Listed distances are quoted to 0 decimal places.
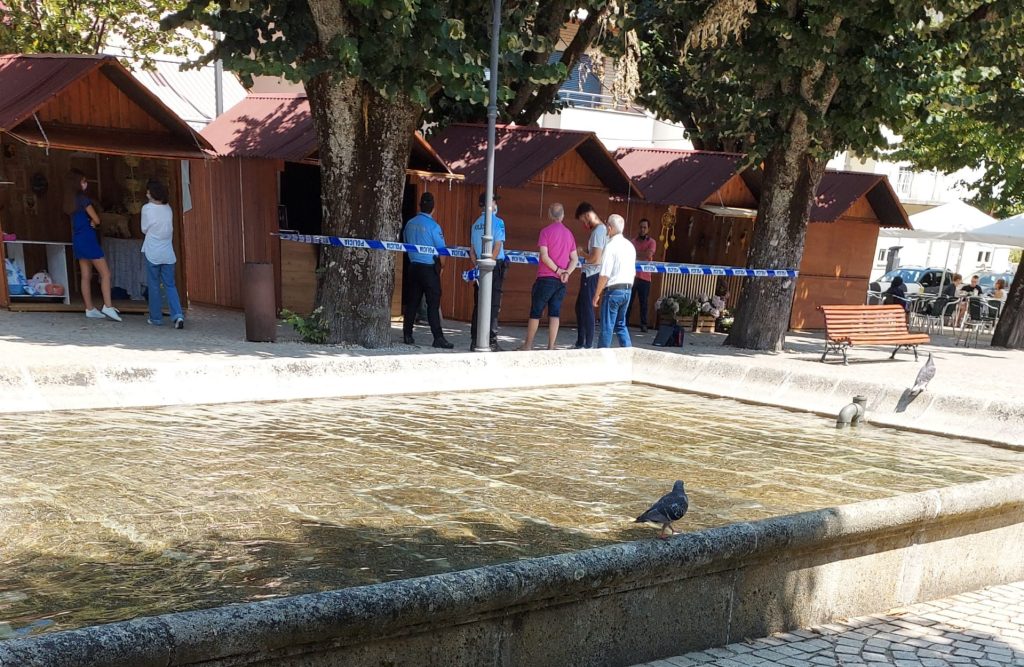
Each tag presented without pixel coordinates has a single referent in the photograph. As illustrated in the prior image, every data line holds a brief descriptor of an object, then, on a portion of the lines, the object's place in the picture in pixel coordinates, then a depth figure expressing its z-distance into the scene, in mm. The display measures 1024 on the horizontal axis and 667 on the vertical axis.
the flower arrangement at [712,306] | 17625
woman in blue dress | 11781
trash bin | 11234
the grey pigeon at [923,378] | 9516
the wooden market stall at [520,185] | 15359
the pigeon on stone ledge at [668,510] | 5008
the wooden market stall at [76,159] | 11750
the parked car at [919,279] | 27719
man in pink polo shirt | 11781
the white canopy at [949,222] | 20859
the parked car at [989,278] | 37188
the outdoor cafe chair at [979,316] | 18994
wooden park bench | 13578
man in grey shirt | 11922
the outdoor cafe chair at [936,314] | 19906
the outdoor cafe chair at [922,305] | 20500
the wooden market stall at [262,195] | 14516
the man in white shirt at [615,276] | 11320
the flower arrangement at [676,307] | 16656
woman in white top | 11766
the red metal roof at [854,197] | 18188
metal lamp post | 11188
